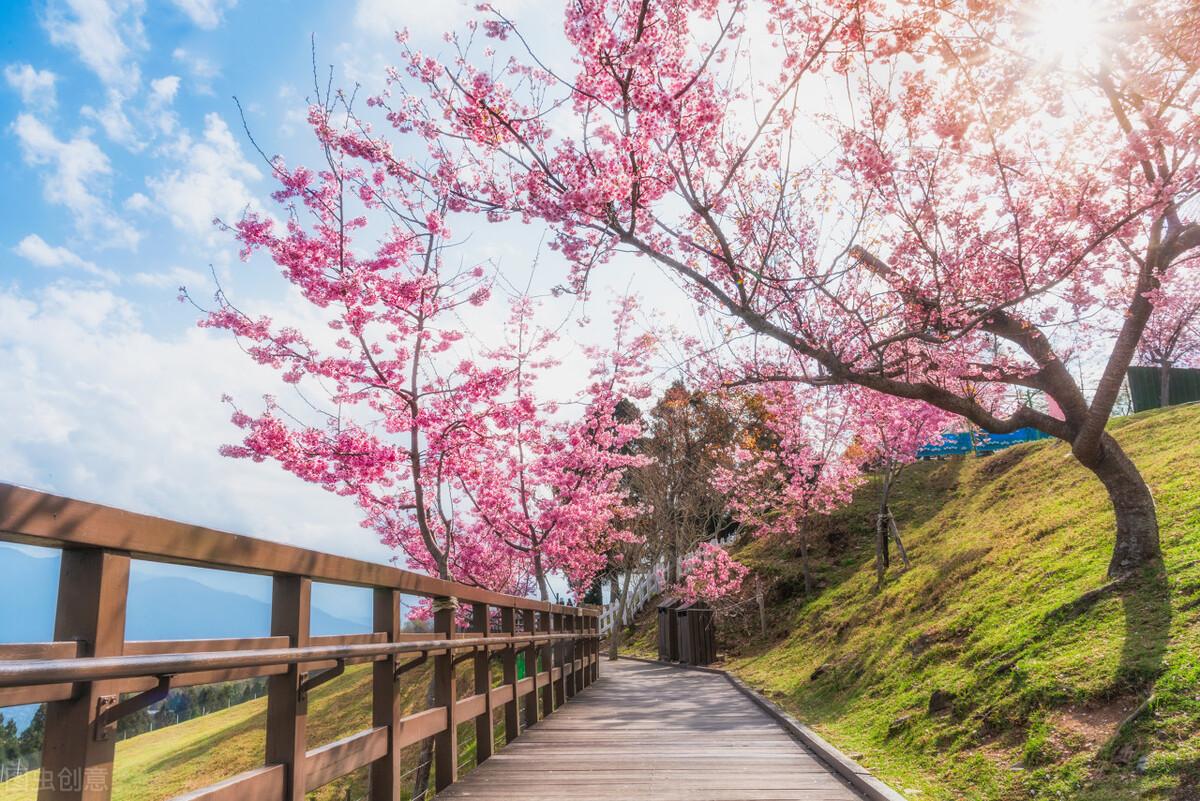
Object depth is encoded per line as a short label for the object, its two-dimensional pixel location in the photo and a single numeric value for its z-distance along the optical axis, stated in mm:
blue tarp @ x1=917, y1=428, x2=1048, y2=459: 29375
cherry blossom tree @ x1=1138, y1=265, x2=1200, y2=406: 14891
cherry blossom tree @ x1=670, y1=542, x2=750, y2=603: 20812
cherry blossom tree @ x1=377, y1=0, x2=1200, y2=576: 6949
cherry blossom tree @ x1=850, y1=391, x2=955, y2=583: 15847
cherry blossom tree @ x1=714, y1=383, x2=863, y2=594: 19531
